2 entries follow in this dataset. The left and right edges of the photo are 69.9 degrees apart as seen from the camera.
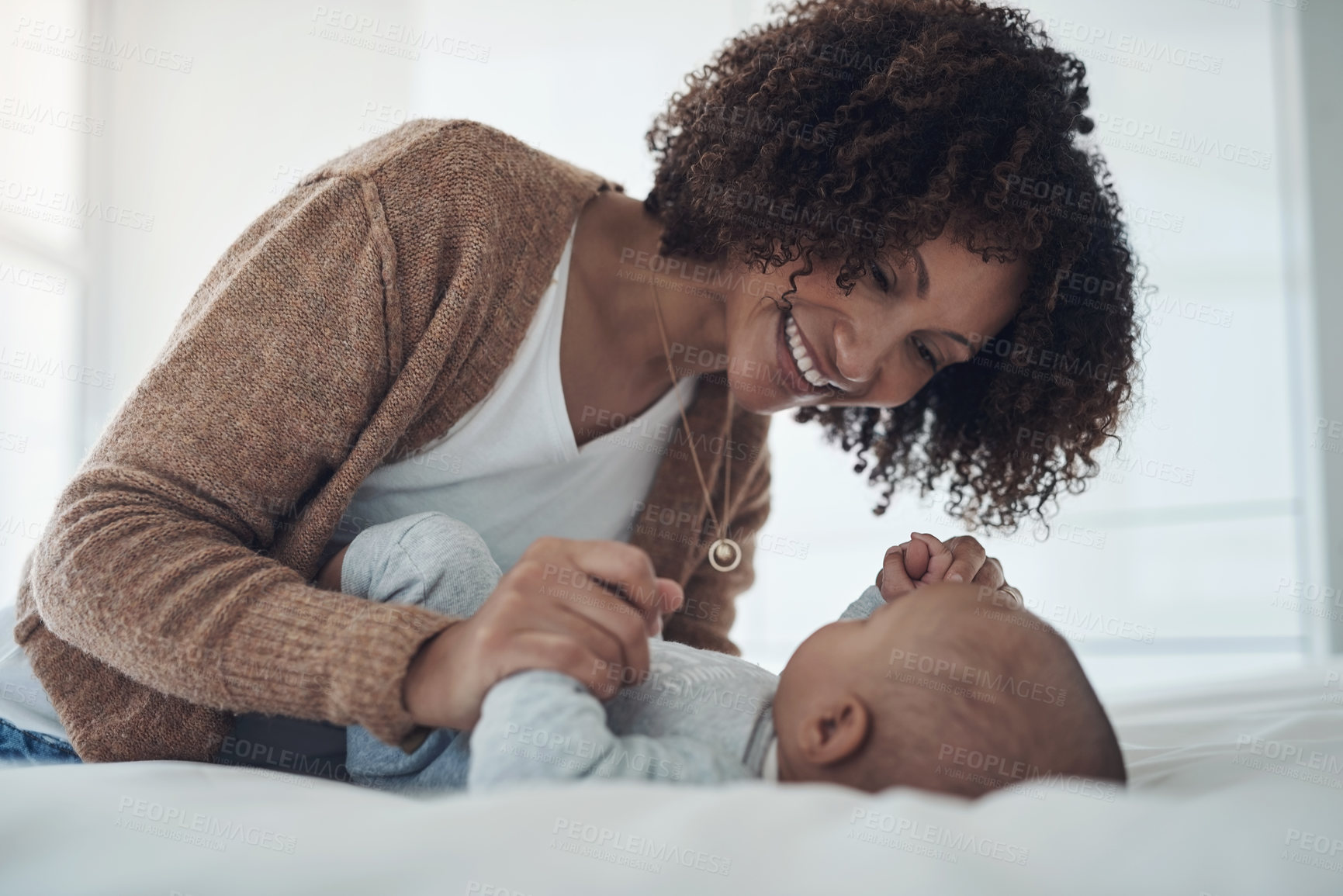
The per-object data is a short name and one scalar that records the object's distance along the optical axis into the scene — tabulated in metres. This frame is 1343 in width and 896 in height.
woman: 0.75
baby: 0.65
